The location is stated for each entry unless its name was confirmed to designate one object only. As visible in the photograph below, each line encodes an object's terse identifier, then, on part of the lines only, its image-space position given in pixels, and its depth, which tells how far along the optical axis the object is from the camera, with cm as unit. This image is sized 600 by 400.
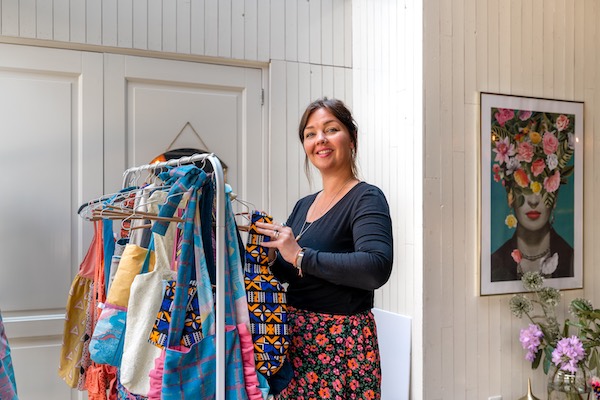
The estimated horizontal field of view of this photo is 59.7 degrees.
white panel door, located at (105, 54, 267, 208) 232
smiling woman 130
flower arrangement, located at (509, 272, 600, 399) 228
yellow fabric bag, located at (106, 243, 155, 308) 145
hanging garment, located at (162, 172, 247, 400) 115
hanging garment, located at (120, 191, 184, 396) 130
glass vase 230
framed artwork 245
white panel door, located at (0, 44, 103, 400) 216
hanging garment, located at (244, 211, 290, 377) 125
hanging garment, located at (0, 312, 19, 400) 108
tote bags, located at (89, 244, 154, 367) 142
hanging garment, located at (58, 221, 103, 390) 186
